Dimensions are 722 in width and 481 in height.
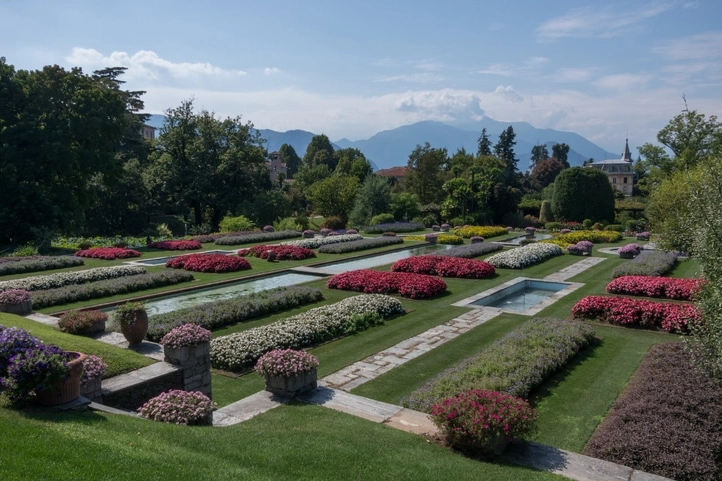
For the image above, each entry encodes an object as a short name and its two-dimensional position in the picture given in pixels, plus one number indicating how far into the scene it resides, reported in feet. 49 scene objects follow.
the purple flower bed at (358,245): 86.70
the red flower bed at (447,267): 63.00
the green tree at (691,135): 137.69
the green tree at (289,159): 402.72
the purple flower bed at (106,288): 46.60
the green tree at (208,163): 140.26
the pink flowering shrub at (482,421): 19.48
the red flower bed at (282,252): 77.77
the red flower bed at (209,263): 66.18
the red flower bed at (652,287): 50.16
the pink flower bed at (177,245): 91.15
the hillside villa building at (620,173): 358.37
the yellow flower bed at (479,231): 117.50
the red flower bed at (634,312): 38.88
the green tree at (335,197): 146.41
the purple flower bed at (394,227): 124.65
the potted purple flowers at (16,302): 40.27
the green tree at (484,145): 303.68
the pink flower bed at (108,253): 77.25
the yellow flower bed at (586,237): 101.58
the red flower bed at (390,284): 51.83
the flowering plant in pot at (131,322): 32.14
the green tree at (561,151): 355.77
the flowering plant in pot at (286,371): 25.18
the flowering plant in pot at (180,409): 20.79
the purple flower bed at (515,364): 26.09
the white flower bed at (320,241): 93.39
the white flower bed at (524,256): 71.10
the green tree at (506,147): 289.94
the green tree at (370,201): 139.03
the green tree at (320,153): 310.86
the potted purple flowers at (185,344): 26.30
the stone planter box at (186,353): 26.27
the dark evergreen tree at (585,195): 144.36
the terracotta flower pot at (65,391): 18.31
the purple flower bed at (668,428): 19.49
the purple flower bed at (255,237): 97.76
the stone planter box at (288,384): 25.30
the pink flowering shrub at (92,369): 22.29
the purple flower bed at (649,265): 61.93
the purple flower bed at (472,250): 81.51
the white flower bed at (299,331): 31.63
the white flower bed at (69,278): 52.94
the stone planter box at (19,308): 40.27
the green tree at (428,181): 179.32
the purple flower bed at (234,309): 38.24
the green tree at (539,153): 418.51
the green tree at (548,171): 297.53
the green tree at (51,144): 87.40
